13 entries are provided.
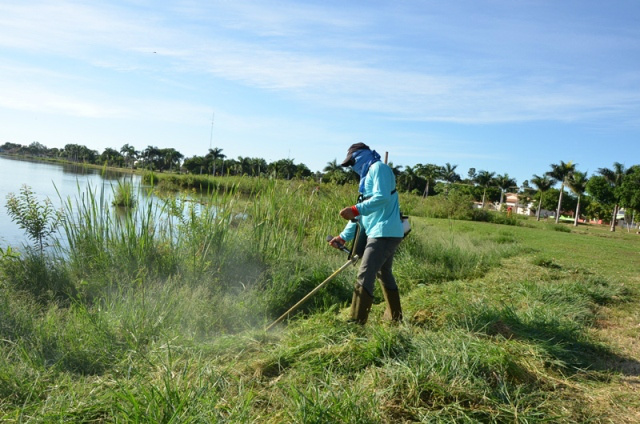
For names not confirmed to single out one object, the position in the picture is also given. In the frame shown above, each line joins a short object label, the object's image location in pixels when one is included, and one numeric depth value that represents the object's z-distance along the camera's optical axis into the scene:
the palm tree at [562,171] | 70.19
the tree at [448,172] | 101.25
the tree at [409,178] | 94.19
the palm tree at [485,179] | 89.50
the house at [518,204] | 105.56
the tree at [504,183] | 85.12
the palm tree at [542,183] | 77.44
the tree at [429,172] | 94.19
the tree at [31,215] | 7.26
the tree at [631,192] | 49.28
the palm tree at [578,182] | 67.50
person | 4.75
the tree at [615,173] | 65.67
